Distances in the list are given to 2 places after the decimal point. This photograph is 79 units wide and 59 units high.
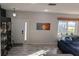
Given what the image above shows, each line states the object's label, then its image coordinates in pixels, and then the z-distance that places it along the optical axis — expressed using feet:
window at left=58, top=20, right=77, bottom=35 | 10.96
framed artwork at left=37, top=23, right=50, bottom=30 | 10.73
